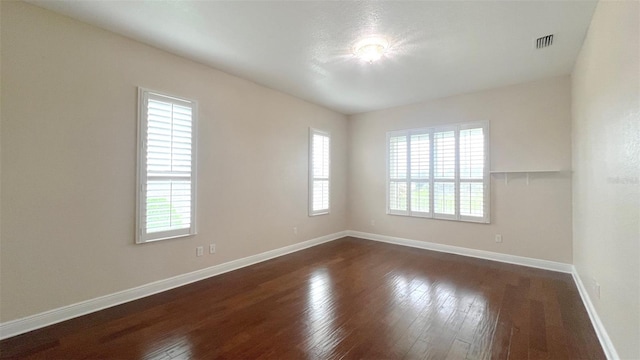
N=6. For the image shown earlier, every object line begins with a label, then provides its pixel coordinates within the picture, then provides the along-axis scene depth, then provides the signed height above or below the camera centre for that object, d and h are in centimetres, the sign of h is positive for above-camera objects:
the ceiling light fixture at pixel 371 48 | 289 +154
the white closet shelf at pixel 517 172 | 389 +20
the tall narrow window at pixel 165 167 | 296 +18
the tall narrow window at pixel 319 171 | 527 +25
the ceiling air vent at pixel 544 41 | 283 +157
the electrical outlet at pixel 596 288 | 232 -93
